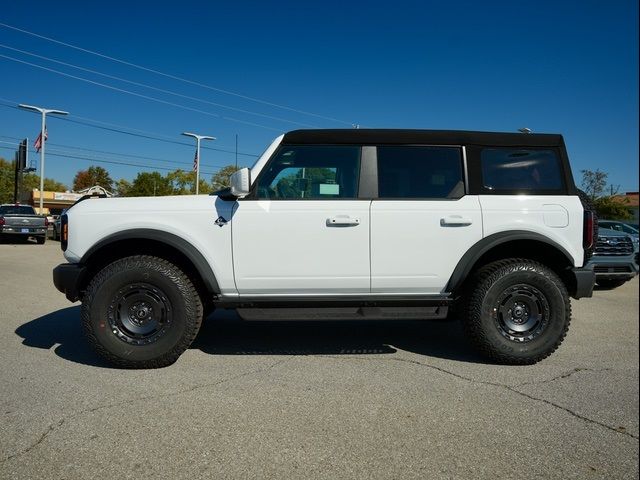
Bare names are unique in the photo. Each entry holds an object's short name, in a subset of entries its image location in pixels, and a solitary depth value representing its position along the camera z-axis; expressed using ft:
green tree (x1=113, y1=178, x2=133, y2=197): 290.97
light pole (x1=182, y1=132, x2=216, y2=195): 107.14
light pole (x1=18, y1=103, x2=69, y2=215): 94.27
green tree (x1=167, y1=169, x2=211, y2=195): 182.60
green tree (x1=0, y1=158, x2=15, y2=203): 200.13
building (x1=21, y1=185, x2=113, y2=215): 248.50
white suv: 12.41
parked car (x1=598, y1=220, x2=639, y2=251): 34.62
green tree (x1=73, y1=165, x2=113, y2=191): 332.60
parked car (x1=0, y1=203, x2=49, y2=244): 61.00
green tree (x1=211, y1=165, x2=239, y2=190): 175.18
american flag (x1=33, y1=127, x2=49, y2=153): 95.04
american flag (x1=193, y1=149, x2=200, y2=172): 107.24
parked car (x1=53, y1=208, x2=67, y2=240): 72.74
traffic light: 116.06
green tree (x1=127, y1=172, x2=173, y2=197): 205.87
